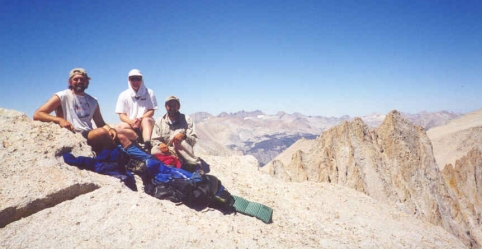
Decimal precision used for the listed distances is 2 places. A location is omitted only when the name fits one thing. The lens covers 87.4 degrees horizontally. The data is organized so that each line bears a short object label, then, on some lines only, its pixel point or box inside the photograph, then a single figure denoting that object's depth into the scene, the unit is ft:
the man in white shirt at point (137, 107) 21.01
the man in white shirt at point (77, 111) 17.92
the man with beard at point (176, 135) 20.40
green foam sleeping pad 18.60
